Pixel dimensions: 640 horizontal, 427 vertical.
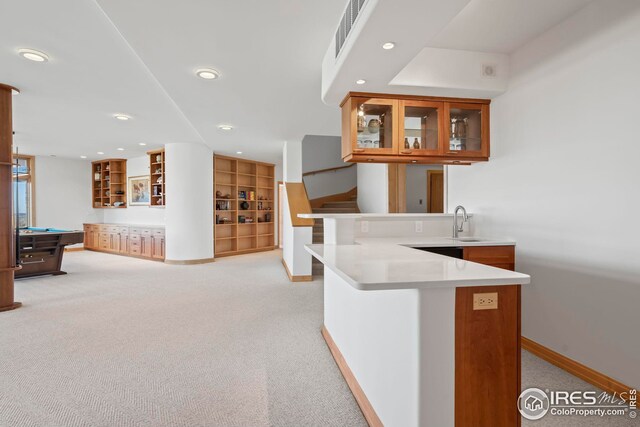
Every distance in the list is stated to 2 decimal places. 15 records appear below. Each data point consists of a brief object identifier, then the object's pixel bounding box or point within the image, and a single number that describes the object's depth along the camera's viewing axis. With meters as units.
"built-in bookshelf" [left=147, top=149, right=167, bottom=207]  7.66
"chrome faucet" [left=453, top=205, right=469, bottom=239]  3.20
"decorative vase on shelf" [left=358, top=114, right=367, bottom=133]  3.01
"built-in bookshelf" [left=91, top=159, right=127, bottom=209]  8.98
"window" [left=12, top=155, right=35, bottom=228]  8.16
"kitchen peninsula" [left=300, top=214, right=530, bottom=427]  1.26
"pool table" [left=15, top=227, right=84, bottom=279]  5.38
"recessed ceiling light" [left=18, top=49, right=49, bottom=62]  2.85
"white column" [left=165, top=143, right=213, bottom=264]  6.88
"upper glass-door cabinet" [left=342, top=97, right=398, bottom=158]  2.98
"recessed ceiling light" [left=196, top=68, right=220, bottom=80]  3.08
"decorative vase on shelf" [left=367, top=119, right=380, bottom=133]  3.07
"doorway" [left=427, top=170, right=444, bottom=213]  6.97
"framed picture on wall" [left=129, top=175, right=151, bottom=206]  8.42
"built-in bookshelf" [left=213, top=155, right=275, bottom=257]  8.02
